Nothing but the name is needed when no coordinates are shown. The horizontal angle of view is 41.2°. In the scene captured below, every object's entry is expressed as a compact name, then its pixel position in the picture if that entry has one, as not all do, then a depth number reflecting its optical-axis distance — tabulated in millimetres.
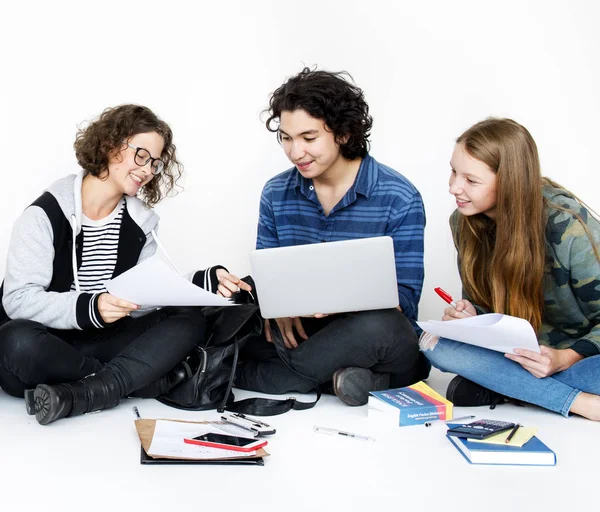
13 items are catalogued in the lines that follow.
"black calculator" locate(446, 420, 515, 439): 2070
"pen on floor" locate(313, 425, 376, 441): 2203
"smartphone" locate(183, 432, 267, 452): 1956
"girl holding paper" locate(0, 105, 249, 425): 2350
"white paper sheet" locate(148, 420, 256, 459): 1923
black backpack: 2498
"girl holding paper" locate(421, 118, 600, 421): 2400
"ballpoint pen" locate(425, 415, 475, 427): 2338
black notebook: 1922
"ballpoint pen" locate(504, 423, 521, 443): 2035
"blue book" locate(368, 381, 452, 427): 2326
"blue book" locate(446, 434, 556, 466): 1987
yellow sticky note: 2025
